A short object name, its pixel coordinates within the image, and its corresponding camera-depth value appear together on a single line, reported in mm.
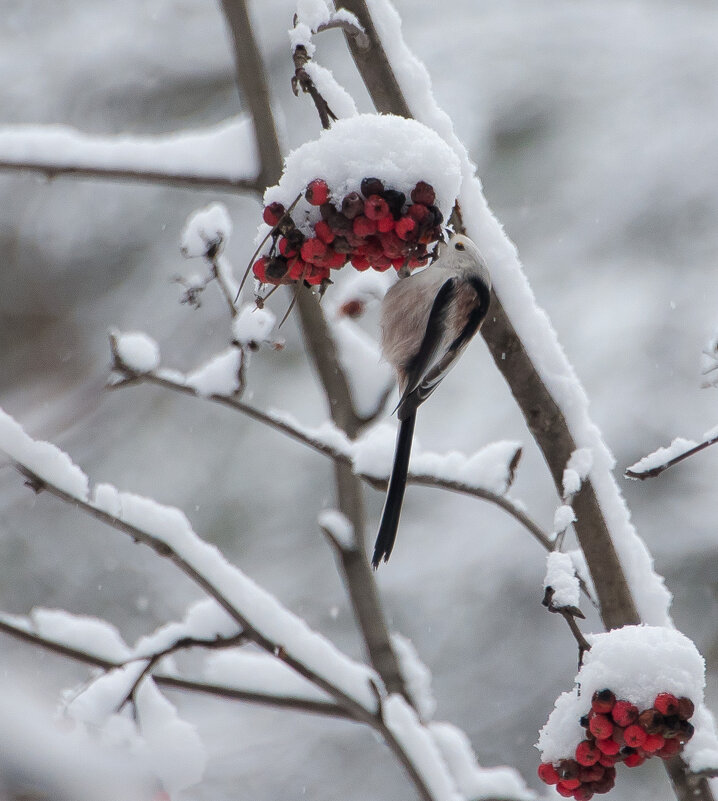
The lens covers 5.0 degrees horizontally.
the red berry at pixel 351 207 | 3162
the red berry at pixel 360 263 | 3193
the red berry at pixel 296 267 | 3180
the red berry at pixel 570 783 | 3166
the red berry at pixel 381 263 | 3191
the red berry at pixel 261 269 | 3183
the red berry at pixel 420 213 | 3167
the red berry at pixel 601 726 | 3150
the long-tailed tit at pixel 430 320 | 3352
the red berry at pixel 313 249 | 3172
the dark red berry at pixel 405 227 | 3165
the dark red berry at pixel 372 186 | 3163
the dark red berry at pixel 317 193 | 3162
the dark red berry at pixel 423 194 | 3167
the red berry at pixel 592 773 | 3166
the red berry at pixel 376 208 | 3161
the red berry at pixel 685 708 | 3146
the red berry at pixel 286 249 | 3178
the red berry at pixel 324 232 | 3171
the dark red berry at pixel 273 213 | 3177
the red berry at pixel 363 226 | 3164
